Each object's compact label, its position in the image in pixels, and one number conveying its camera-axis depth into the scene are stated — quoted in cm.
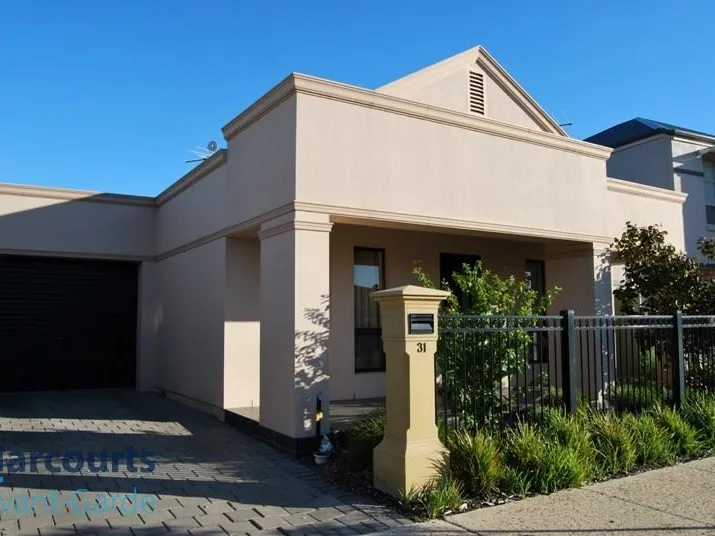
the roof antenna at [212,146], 1403
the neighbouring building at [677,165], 1920
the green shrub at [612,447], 671
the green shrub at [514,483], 596
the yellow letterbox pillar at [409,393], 584
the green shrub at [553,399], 770
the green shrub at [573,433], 656
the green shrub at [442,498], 543
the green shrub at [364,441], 672
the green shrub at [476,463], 592
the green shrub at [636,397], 854
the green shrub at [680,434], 753
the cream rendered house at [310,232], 785
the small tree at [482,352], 698
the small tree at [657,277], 1059
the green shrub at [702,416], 789
